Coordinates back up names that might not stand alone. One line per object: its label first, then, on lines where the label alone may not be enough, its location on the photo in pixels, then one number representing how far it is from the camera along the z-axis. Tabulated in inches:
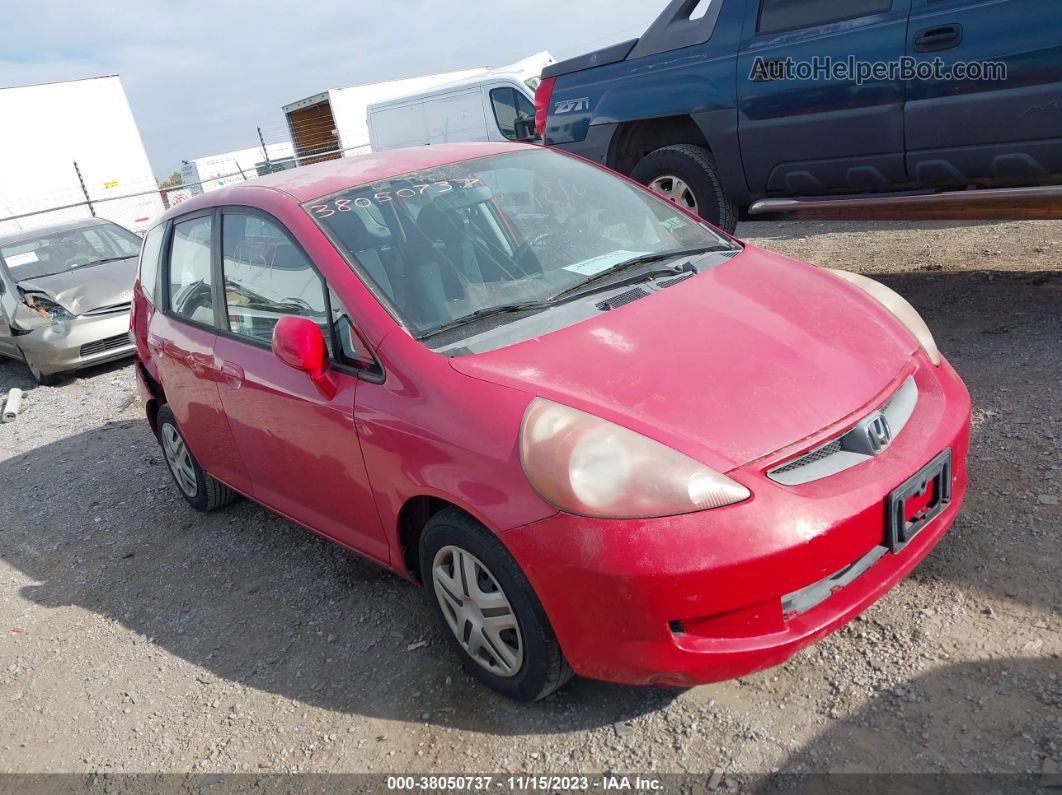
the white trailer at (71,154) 758.5
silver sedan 321.7
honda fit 85.6
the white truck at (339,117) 839.7
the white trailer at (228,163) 1024.9
